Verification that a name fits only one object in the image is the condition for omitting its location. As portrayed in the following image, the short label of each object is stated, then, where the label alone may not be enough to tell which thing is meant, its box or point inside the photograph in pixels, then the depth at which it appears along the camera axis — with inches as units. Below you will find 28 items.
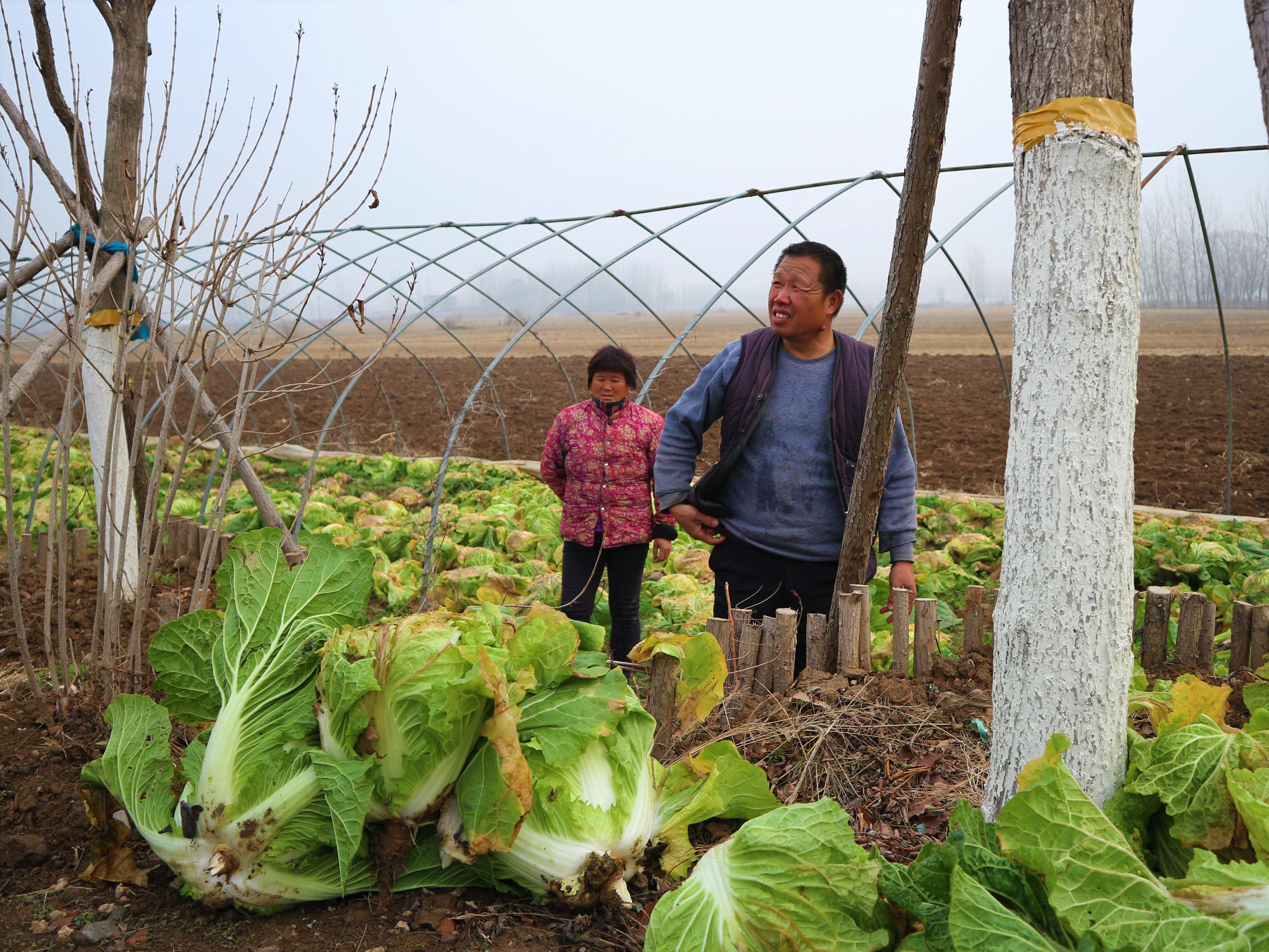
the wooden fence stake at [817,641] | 134.0
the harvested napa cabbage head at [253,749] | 80.7
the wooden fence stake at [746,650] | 128.6
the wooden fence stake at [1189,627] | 137.8
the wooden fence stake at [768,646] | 129.5
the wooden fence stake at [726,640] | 129.0
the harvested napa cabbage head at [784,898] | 70.6
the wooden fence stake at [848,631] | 130.5
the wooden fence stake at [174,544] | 266.5
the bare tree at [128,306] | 106.1
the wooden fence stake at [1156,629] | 138.2
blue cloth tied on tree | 152.1
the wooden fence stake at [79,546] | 248.5
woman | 172.2
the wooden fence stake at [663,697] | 112.8
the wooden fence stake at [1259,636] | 136.7
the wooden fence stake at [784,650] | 128.4
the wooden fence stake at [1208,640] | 137.5
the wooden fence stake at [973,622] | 145.3
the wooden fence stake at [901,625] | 135.5
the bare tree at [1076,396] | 70.4
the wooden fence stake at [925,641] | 134.1
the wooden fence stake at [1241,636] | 137.3
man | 133.5
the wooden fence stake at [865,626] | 130.7
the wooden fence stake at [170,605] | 132.9
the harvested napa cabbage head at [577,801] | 79.6
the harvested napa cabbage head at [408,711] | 80.0
